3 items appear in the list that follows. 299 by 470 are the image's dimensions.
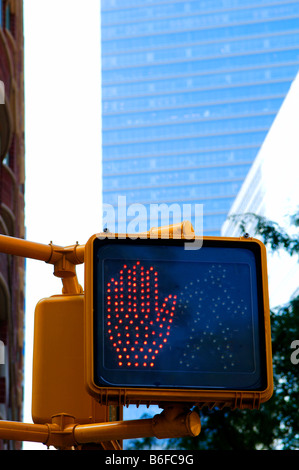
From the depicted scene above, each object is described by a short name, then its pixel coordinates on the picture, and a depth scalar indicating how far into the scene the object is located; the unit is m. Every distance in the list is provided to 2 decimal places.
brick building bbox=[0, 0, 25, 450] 17.55
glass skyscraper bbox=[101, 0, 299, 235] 145.50
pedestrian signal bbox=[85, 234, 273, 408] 2.12
